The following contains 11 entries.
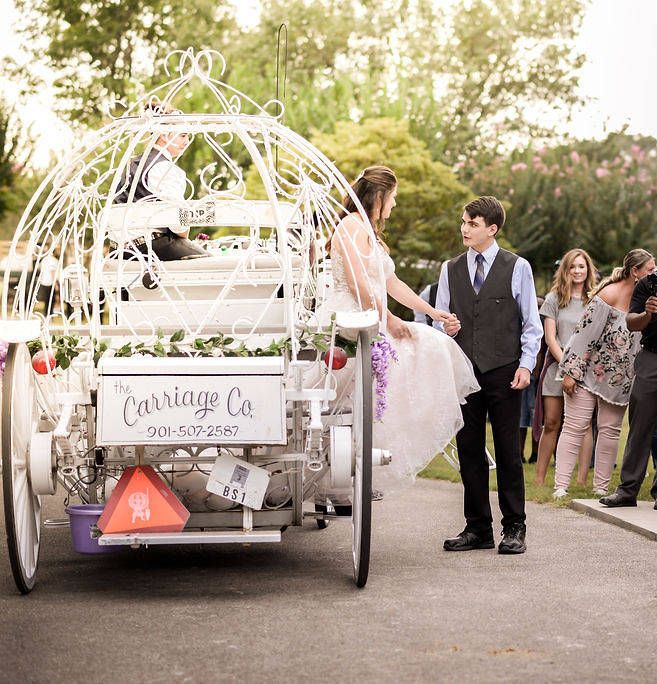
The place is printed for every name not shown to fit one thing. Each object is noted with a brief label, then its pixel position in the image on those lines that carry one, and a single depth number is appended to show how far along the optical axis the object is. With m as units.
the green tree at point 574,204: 33.59
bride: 8.42
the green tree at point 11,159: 45.31
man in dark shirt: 10.55
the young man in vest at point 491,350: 8.70
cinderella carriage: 7.05
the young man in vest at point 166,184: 9.02
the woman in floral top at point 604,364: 11.45
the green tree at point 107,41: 51.62
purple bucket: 7.51
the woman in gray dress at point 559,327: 12.46
